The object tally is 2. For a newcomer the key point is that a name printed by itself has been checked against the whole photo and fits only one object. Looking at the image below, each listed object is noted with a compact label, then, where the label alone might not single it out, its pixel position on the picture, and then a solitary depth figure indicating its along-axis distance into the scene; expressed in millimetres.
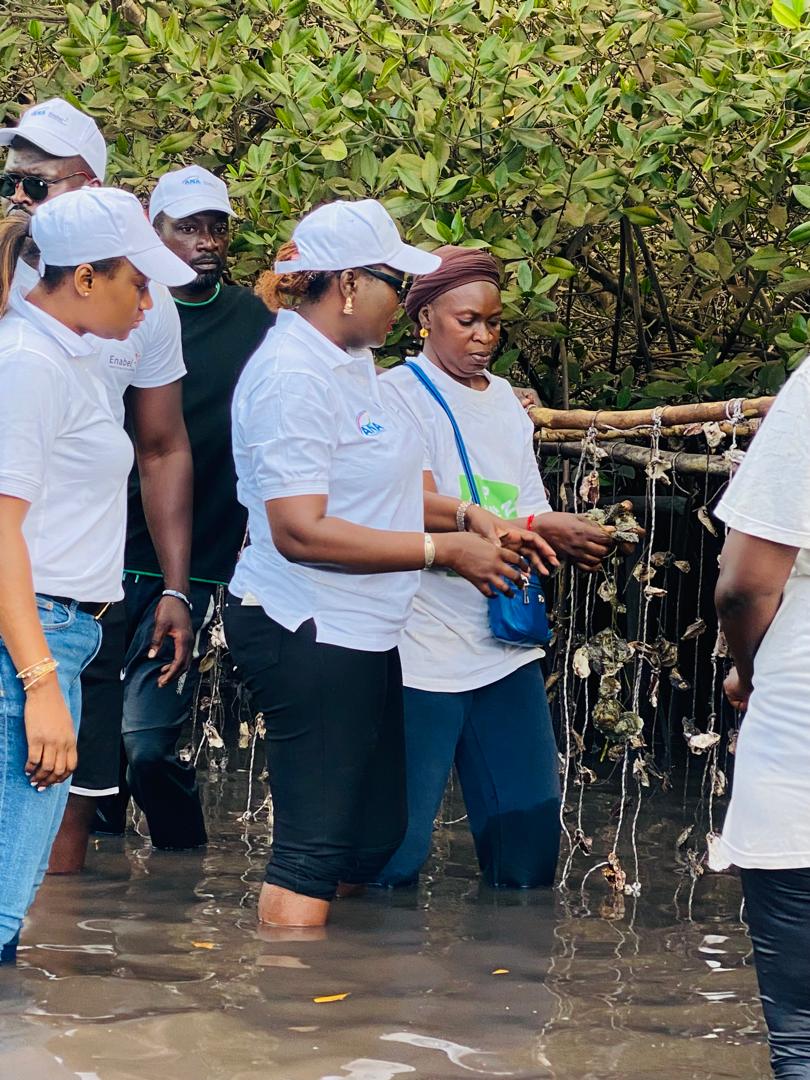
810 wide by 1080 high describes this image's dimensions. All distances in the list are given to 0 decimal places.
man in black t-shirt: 5094
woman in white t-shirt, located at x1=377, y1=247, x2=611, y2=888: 4664
